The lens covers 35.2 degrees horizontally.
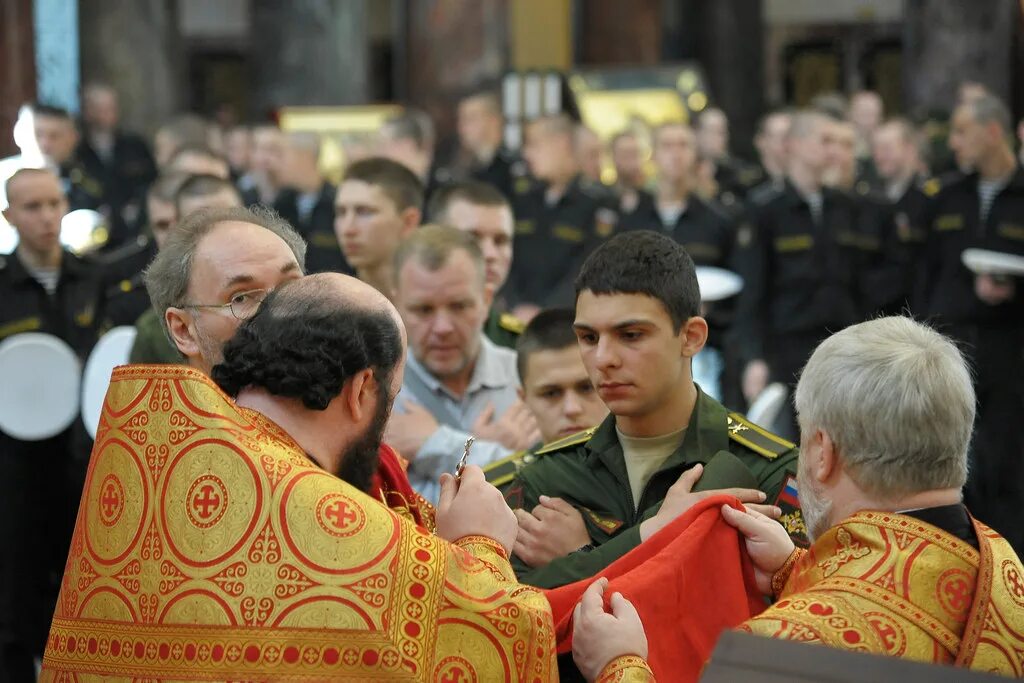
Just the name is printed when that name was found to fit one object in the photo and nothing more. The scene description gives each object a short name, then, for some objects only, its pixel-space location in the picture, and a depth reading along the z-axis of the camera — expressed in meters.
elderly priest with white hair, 2.92
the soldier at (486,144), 13.11
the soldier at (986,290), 8.93
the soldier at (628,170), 12.05
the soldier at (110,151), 14.44
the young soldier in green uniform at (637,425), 3.78
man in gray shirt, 5.29
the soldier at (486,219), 6.68
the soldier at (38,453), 7.16
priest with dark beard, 2.92
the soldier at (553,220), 11.47
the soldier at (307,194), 10.91
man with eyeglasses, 4.12
